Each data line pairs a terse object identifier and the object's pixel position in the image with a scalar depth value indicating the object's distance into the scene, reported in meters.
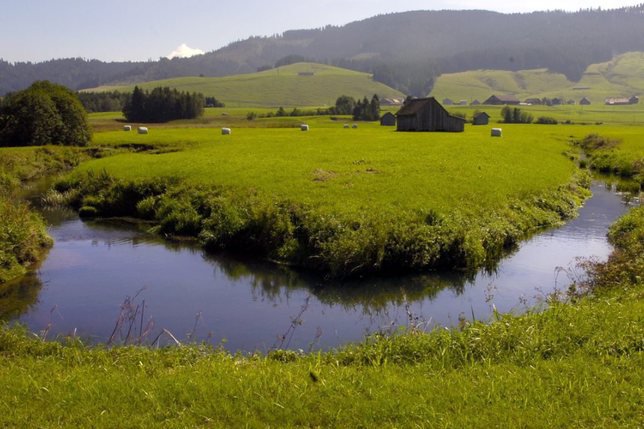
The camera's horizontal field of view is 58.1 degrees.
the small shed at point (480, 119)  114.06
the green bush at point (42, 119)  64.02
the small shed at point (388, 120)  105.50
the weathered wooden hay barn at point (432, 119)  85.12
